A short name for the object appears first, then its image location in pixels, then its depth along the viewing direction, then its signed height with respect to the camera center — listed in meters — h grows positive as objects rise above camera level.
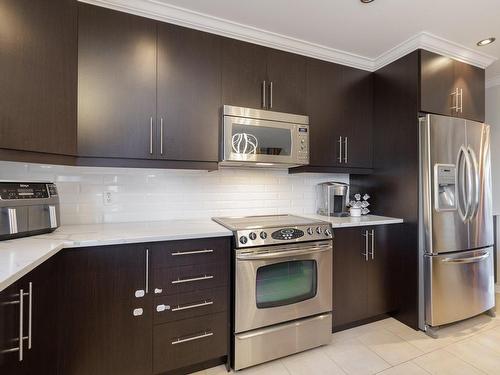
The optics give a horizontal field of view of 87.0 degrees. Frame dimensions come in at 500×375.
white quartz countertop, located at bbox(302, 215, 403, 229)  2.17 -0.27
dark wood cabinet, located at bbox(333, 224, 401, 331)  2.18 -0.73
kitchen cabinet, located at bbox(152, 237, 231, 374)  1.58 -0.71
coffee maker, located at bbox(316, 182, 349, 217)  2.62 -0.09
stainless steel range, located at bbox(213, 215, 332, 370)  1.73 -0.70
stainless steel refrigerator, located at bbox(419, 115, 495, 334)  2.16 -0.28
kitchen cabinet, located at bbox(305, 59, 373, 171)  2.38 +0.71
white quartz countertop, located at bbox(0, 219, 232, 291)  1.02 -0.27
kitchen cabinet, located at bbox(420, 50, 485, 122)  2.26 +0.93
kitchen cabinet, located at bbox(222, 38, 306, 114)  2.06 +0.92
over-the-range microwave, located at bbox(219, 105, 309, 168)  1.99 +0.41
